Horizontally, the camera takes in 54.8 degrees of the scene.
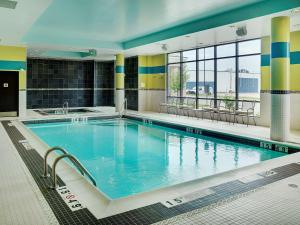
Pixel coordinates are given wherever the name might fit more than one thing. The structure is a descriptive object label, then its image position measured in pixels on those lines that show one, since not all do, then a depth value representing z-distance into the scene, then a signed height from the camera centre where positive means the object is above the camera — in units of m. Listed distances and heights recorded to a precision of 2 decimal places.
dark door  10.91 +0.44
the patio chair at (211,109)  10.27 -0.15
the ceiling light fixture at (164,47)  10.75 +2.20
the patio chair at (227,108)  9.65 -0.12
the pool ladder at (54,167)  3.34 -0.77
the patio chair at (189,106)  11.77 -0.05
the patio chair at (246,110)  8.97 -0.18
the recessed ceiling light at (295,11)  5.89 +1.95
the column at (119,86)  13.51 +0.86
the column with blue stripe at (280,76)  6.50 +0.66
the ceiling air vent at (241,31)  7.46 +1.94
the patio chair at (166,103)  12.98 +0.08
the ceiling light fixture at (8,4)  5.23 +1.85
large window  9.71 +1.25
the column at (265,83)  8.82 +0.68
